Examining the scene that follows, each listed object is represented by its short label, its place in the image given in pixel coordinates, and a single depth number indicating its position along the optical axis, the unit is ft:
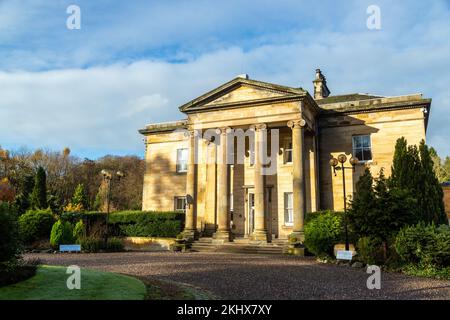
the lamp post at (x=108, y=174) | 74.20
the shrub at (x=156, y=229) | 80.74
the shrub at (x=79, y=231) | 67.05
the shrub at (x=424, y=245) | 39.27
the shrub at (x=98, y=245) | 63.26
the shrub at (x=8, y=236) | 26.21
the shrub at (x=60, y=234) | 64.69
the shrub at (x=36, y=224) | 70.33
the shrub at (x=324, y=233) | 53.57
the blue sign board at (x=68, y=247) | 58.29
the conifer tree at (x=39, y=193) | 113.80
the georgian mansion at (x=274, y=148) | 69.51
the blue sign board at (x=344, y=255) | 44.32
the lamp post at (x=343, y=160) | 49.52
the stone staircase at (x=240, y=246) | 63.62
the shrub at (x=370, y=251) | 44.42
